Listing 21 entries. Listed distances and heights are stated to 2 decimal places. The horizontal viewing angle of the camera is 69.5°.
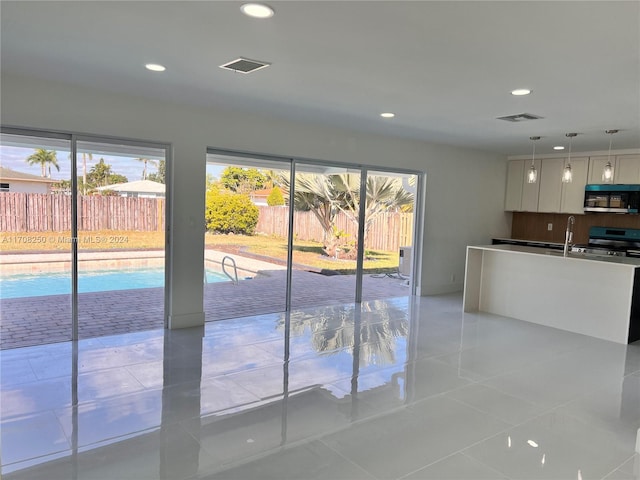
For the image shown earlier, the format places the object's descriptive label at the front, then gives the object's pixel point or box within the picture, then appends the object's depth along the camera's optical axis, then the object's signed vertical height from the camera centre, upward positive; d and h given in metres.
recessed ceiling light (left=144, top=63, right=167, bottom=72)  3.55 +1.04
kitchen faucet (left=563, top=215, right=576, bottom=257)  5.70 -0.26
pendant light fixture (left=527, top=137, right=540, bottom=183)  5.63 +0.48
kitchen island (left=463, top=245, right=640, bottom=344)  5.24 -0.93
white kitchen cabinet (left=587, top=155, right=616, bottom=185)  7.39 +0.79
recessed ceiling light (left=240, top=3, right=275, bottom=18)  2.43 +1.05
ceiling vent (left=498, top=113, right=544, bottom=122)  4.88 +1.05
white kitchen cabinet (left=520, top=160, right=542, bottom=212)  8.22 +0.40
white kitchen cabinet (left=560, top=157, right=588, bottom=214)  7.63 +0.47
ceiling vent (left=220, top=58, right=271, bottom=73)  3.37 +1.04
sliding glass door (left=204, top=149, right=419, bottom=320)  5.66 -0.35
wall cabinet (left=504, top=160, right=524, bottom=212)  8.39 +0.51
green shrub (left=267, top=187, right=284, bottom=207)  5.96 +0.09
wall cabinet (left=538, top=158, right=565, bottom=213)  7.98 +0.54
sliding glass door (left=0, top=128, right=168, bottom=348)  4.32 -0.39
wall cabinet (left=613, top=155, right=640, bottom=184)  7.00 +0.75
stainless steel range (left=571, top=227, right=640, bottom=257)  7.07 -0.39
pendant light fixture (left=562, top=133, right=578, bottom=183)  5.40 +0.49
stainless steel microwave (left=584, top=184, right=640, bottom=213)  6.99 +0.30
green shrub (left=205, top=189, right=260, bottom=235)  5.47 -0.12
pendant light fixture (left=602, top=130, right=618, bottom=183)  5.17 +0.51
